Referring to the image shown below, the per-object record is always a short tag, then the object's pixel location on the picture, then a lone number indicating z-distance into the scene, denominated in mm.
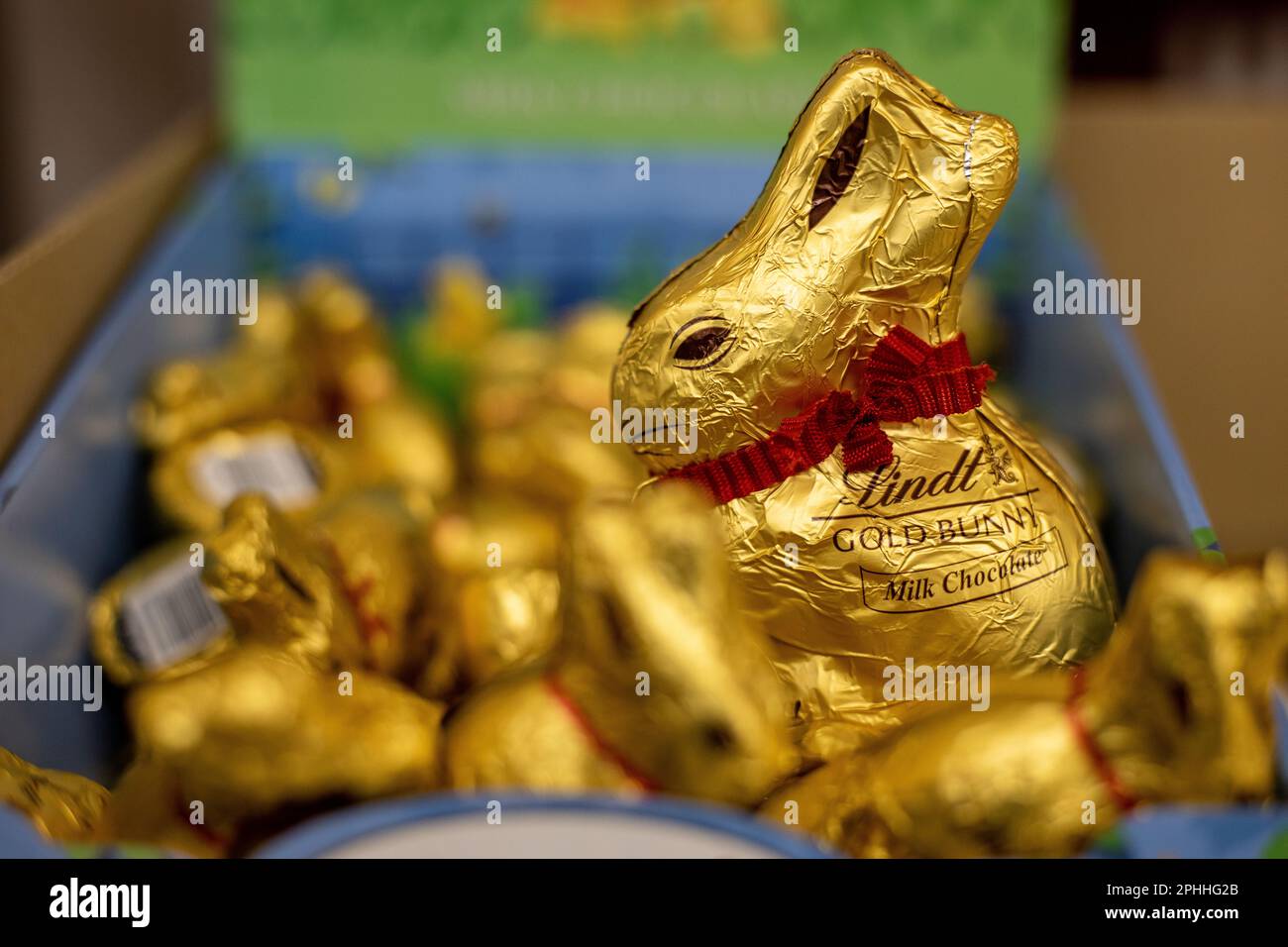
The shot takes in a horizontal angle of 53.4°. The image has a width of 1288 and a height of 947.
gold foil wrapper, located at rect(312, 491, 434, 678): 250
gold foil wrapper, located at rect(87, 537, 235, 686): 256
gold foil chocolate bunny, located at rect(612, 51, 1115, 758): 199
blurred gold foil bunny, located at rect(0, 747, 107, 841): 191
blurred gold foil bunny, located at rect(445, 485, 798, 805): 164
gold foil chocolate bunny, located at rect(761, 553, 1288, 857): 161
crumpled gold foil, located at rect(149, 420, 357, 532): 314
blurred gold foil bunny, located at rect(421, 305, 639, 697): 260
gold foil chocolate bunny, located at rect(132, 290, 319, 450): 337
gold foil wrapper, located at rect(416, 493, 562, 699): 256
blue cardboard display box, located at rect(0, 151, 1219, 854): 264
